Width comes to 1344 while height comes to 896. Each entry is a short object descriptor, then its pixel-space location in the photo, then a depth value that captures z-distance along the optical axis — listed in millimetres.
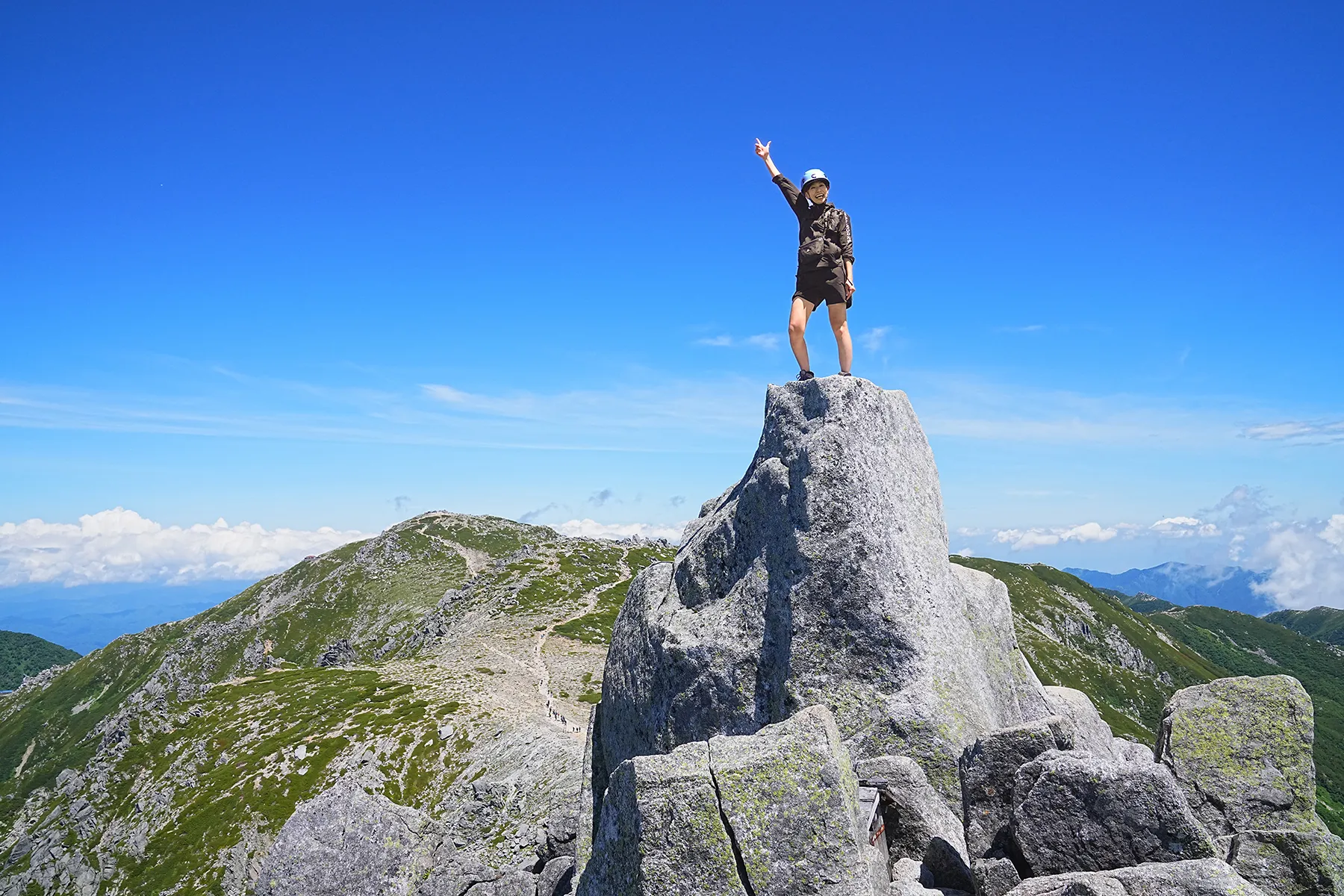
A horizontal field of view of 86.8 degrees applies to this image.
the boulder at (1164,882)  9359
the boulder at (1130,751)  15705
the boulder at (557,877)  20094
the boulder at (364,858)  19922
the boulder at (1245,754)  13062
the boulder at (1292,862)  10664
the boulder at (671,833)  10164
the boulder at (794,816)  10078
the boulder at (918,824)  12328
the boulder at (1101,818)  10508
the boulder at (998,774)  12203
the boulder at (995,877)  11156
